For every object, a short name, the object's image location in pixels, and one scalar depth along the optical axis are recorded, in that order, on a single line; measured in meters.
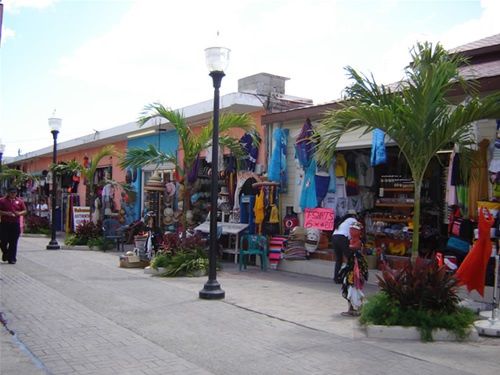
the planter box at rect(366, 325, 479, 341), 6.51
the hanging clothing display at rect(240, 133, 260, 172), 14.63
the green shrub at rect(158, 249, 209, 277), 11.58
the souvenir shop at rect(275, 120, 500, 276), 10.61
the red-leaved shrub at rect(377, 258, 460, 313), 6.82
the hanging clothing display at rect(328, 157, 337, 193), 12.86
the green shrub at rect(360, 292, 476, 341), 6.55
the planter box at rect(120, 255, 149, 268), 13.13
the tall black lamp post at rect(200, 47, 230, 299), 9.10
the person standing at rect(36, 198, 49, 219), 27.27
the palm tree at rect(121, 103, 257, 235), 12.00
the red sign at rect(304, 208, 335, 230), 12.67
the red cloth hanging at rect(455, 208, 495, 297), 7.66
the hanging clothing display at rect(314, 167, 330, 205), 12.82
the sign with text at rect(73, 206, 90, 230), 20.30
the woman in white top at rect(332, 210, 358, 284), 10.59
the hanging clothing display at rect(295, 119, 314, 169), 12.88
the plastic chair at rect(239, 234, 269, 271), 12.80
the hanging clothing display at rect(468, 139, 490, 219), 9.27
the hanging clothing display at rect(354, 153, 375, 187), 12.91
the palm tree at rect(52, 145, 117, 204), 18.75
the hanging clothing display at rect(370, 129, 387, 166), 10.67
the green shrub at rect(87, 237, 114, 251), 17.34
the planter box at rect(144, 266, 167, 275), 11.77
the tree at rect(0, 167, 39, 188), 28.20
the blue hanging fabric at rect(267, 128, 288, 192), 13.79
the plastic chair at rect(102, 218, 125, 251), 17.59
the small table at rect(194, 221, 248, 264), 13.32
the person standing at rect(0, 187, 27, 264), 13.36
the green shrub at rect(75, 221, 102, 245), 18.03
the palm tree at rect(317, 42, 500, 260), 7.19
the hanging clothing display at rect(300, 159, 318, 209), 12.87
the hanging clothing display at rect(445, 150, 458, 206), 9.70
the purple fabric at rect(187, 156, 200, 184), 14.20
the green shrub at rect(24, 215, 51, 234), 24.03
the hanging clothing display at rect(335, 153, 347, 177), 12.77
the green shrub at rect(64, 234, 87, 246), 18.02
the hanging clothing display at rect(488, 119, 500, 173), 8.81
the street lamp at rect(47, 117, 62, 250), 17.23
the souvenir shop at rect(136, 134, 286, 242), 13.42
